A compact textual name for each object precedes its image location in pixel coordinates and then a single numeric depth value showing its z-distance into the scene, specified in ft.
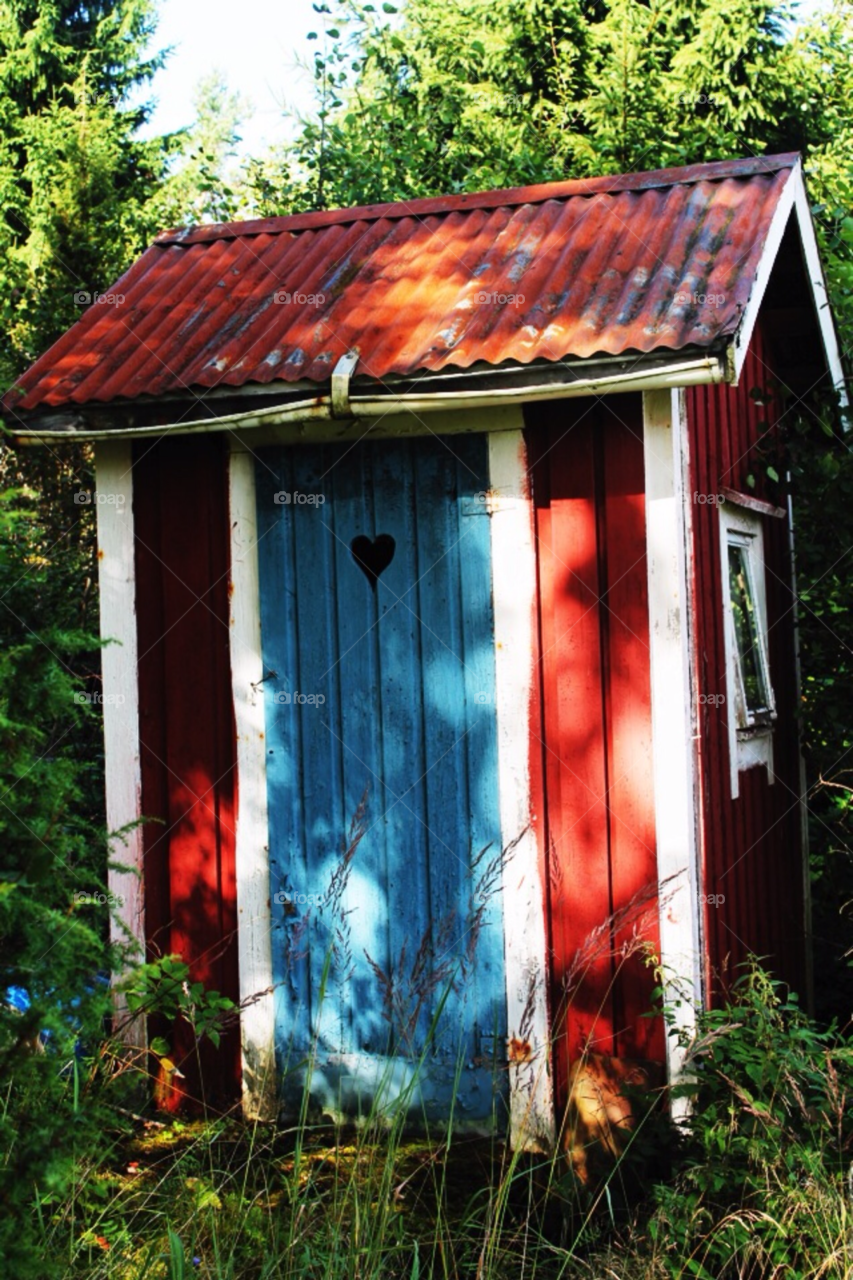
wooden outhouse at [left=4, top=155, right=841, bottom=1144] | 15.56
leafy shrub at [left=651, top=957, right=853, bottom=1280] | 11.23
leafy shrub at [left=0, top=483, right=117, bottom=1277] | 8.56
